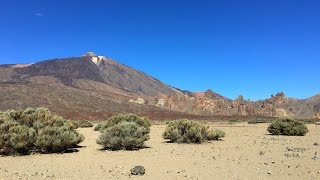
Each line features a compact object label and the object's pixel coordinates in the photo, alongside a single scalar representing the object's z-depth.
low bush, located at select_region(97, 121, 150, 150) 10.39
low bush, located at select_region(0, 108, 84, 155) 9.79
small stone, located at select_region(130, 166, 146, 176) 6.79
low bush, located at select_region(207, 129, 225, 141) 12.94
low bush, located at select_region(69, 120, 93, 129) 25.81
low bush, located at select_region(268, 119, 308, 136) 15.51
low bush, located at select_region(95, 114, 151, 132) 17.51
